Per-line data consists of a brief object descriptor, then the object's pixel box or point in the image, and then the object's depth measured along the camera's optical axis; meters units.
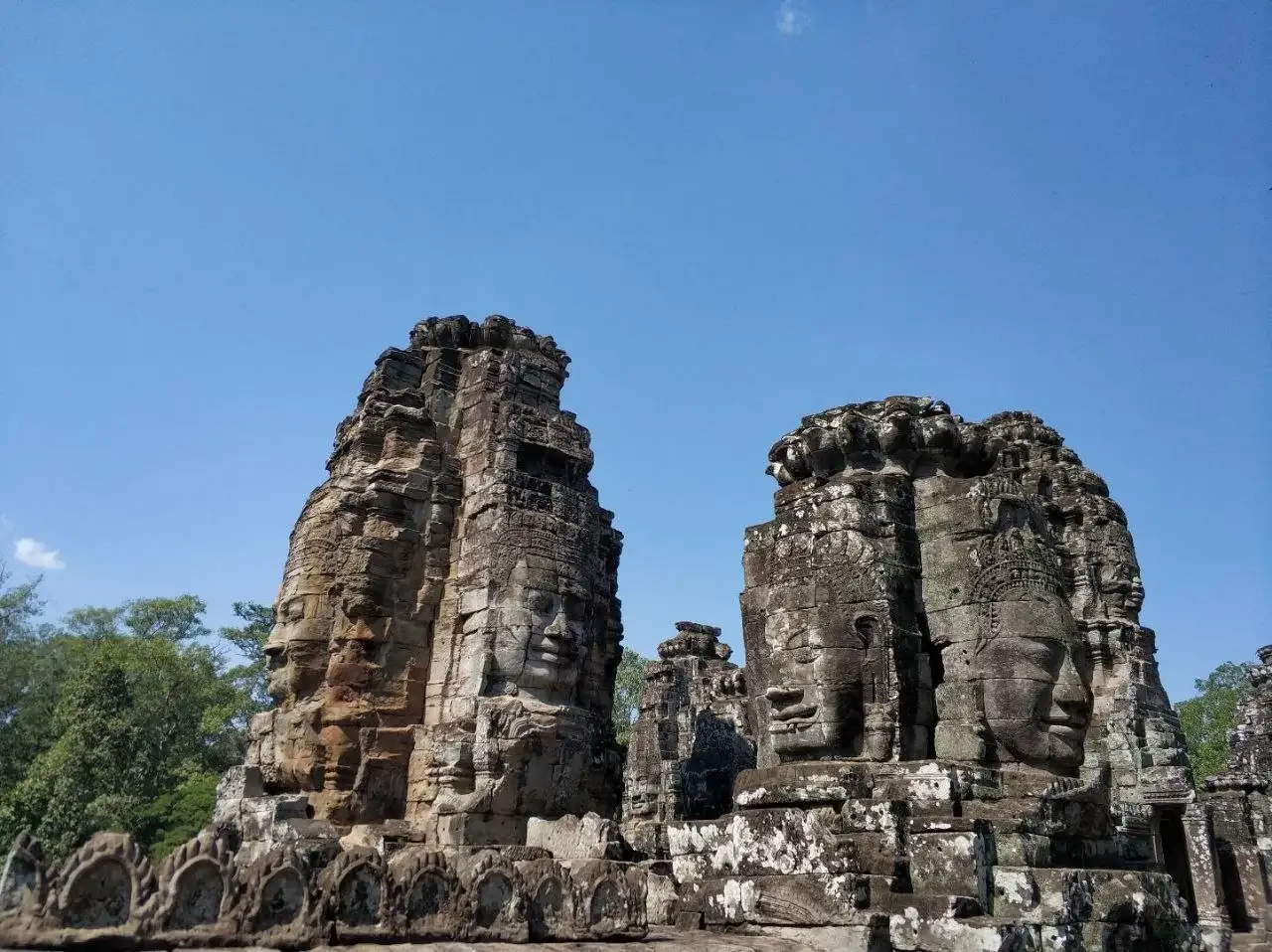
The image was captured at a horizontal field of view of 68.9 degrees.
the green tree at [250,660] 35.34
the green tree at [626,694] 49.12
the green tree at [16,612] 33.72
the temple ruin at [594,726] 4.59
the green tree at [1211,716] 36.03
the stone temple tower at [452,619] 10.70
